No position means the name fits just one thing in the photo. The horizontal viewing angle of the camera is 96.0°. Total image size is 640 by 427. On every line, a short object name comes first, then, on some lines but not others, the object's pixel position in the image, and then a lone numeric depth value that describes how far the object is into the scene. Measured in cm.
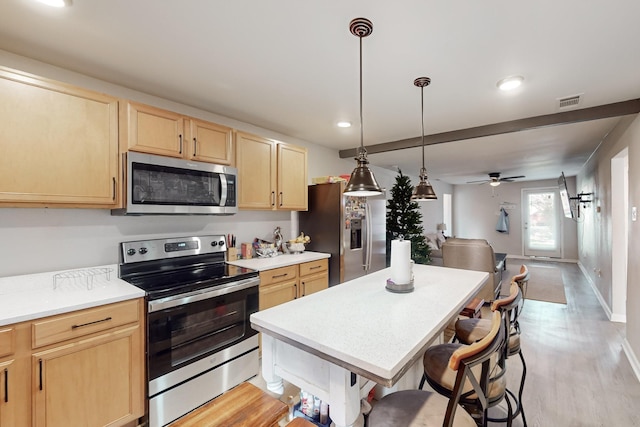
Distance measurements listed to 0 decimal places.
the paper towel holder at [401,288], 178
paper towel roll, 178
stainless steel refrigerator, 342
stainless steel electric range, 190
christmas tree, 498
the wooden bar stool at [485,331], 157
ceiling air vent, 254
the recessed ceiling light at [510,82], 219
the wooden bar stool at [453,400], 97
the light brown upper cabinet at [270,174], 287
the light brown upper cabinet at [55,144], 165
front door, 826
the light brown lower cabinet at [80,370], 144
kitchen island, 104
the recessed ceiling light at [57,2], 140
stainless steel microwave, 210
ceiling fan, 671
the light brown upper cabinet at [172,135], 211
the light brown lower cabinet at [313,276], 304
